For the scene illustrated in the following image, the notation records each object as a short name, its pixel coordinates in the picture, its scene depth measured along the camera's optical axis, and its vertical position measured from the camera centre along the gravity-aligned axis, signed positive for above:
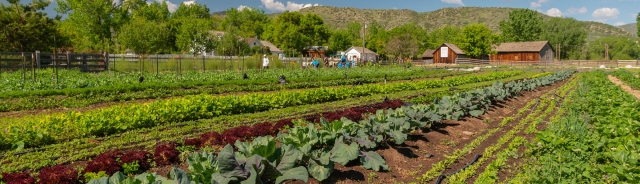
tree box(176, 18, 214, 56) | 54.59 +4.33
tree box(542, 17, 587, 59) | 98.81 +7.35
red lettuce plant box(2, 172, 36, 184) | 5.10 -1.27
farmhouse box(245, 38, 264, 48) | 75.31 +5.30
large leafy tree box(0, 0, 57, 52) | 35.12 +3.87
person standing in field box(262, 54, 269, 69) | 32.16 +0.62
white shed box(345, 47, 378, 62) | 82.34 +3.43
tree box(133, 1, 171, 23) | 70.32 +10.02
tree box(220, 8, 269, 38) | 117.71 +15.32
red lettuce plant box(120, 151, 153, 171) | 6.18 -1.25
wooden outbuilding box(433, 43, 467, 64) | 70.90 +2.66
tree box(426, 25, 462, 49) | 103.69 +8.93
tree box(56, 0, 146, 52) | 48.38 +6.31
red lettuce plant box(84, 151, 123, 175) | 5.75 -1.25
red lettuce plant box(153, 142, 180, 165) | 6.52 -1.26
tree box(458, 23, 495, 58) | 71.69 +4.82
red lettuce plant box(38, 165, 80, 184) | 5.20 -1.26
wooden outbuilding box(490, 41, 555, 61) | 70.62 +3.05
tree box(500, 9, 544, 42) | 92.50 +9.29
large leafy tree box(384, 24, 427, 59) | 78.06 +4.78
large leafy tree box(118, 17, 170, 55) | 47.03 +3.96
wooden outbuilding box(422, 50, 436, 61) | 85.20 +2.98
